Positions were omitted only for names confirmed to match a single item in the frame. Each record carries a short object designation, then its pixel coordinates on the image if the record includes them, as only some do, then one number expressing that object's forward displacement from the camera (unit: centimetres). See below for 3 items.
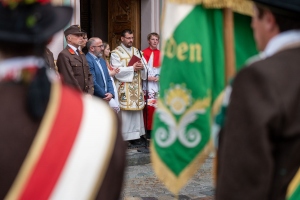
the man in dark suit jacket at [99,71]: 1236
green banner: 458
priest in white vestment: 1324
